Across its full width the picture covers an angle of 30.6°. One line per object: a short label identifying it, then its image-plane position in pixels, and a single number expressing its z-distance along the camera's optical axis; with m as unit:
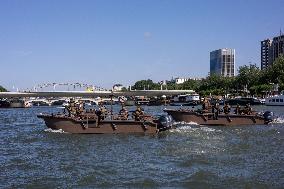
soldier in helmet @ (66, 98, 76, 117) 43.03
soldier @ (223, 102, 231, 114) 51.41
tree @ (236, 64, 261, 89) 155.50
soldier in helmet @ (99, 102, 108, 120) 41.68
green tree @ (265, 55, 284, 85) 145.06
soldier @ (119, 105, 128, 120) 42.22
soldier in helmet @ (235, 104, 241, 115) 52.65
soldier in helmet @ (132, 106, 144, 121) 42.12
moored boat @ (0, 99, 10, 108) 158.60
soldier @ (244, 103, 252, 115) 52.00
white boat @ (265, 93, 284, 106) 119.25
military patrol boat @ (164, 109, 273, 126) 49.75
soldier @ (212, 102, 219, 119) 49.94
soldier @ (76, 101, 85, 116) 42.66
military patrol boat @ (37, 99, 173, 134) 41.16
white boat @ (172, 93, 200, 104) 153.25
